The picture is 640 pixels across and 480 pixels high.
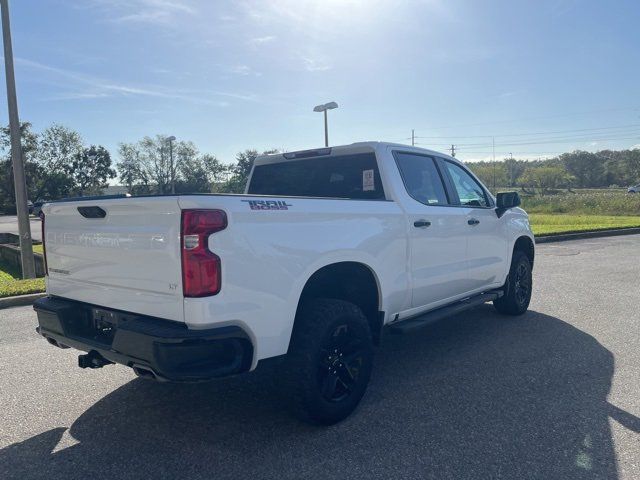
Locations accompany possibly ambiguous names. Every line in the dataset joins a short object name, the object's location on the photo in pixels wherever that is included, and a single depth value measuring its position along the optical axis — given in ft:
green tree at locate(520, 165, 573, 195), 368.07
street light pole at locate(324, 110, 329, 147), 69.41
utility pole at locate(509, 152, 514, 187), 388.49
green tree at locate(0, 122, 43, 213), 155.43
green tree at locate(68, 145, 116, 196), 184.85
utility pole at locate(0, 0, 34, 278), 31.76
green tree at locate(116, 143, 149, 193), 181.89
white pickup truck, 9.04
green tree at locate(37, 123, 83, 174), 167.94
